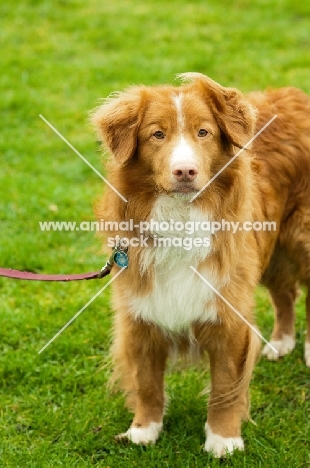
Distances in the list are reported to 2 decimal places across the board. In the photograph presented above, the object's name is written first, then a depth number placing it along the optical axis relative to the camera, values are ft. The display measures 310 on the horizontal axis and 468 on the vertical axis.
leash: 12.71
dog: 11.87
